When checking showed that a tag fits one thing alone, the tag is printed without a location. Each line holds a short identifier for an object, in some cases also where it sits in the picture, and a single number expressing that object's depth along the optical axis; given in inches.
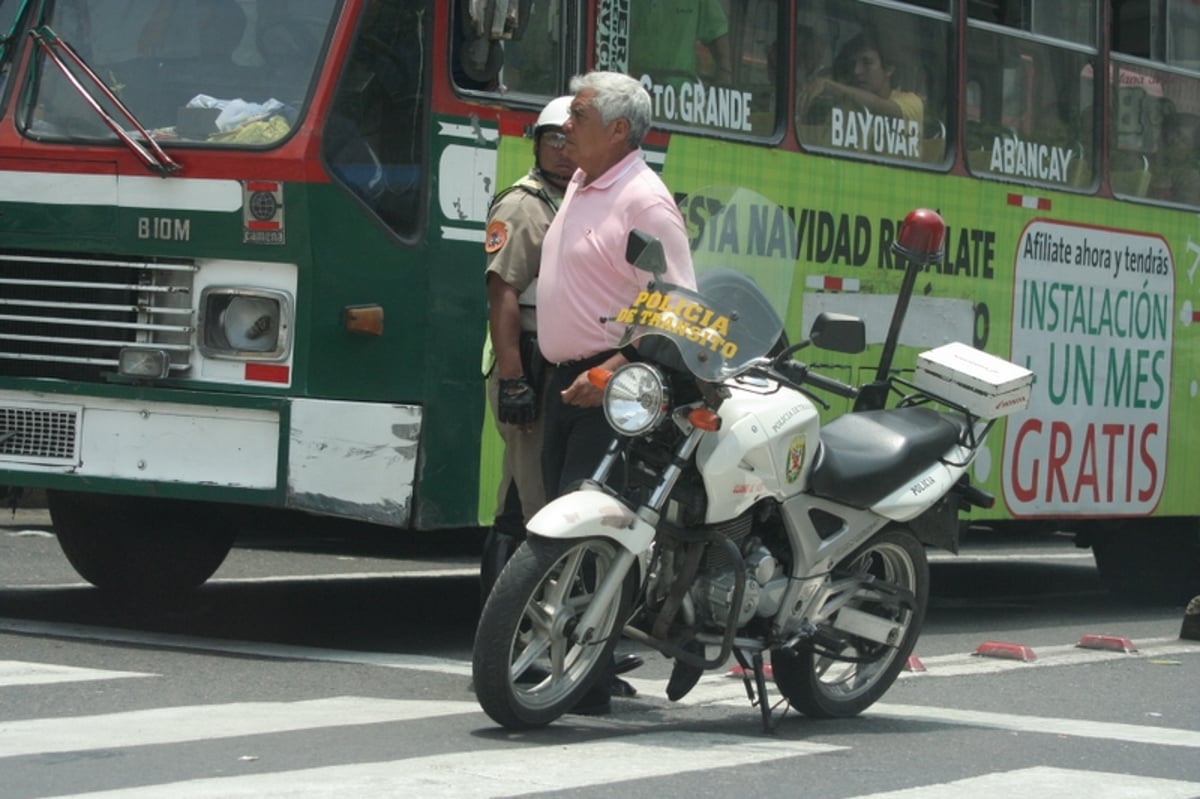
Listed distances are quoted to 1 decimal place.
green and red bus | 625.0
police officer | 552.1
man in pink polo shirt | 512.1
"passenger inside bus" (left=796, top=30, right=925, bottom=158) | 777.6
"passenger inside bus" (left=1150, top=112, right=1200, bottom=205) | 938.1
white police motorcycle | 483.8
